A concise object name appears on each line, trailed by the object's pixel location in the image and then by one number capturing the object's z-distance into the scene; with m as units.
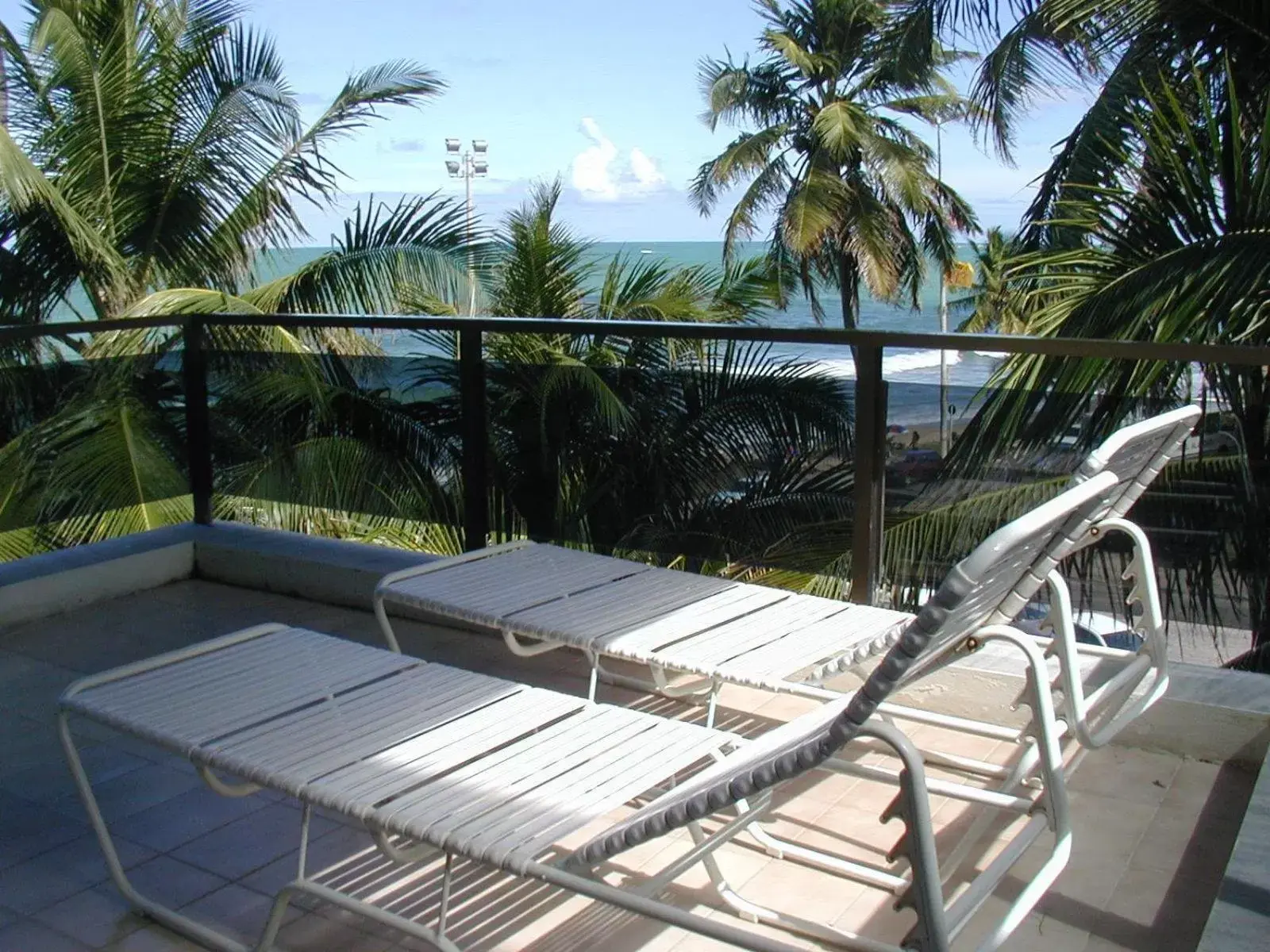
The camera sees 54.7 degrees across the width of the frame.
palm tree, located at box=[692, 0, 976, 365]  31.33
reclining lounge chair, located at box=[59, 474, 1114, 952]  1.76
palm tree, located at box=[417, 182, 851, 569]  3.93
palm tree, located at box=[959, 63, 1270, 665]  3.32
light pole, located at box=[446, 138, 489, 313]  28.14
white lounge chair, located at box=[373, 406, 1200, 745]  2.51
